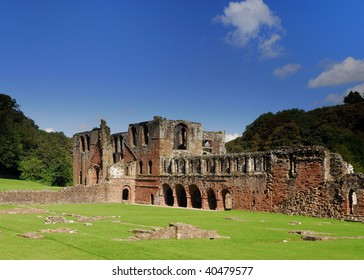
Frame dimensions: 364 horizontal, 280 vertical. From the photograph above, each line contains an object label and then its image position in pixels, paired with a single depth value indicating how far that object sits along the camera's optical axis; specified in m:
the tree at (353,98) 80.04
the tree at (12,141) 67.62
